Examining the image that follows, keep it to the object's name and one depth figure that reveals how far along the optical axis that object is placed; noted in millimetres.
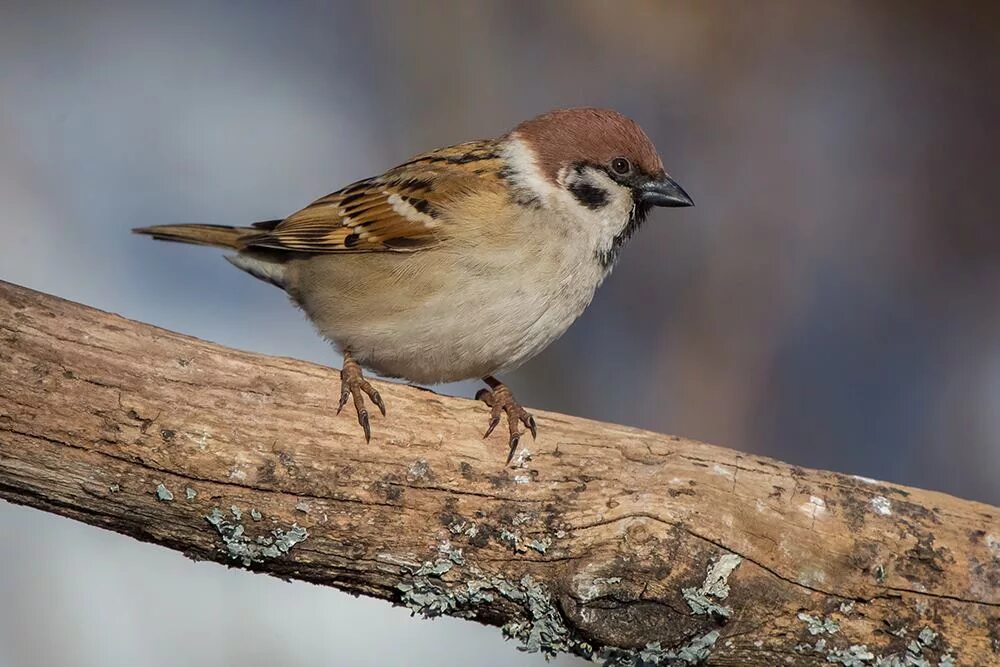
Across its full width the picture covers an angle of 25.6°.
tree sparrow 6539
